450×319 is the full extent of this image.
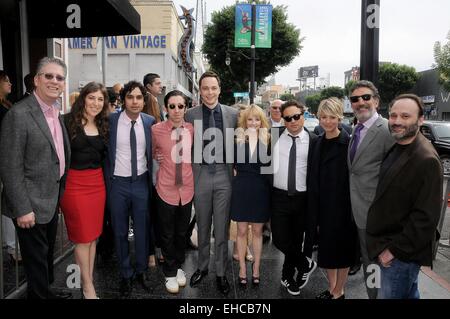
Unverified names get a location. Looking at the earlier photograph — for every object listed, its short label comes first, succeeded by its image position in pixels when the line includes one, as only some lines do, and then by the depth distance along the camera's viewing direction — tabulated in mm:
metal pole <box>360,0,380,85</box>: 3809
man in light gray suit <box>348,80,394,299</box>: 2951
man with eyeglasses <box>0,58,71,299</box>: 2654
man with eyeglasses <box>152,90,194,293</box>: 3678
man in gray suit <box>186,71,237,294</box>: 3721
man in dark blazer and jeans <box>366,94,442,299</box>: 2180
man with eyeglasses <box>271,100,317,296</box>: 3574
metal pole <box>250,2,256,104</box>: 15261
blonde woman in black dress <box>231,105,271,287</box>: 3662
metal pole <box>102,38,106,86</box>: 8619
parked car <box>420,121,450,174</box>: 12370
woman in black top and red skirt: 3203
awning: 4988
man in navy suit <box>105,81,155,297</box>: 3488
